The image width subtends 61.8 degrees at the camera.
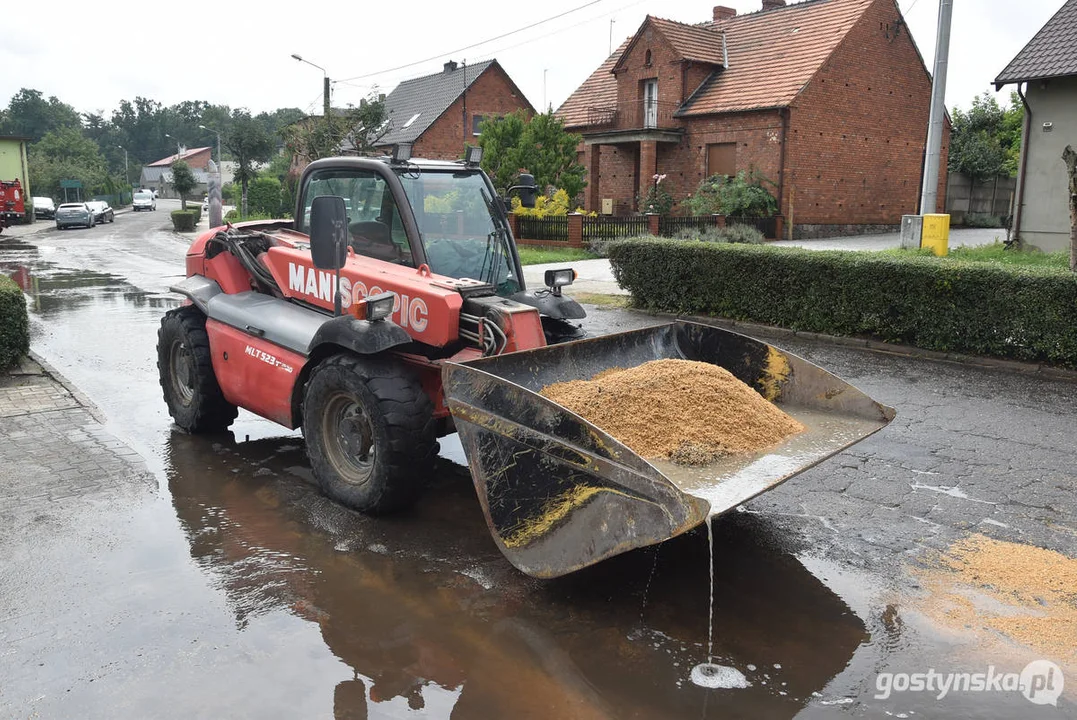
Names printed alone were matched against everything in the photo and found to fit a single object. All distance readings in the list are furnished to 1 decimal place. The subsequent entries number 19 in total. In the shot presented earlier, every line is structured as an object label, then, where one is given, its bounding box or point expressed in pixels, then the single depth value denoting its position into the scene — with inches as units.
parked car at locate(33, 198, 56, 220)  2005.4
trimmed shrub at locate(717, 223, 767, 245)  976.3
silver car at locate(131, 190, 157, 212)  2785.4
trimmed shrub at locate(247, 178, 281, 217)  1898.4
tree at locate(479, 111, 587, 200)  1131.9
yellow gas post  623.8
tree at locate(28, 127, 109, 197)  2696.9
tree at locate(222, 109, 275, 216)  1787.6
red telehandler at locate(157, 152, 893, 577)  167.3
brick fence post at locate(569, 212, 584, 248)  1035.9
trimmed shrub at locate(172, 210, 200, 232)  1616.6
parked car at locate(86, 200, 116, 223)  1878.8
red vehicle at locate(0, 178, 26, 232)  1668.3
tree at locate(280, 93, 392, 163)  1262.3
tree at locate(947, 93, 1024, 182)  1343.5
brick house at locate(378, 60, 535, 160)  1817.2
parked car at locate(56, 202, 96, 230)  1676.9
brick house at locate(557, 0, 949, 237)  1161.4
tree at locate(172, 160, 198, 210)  2224.4
